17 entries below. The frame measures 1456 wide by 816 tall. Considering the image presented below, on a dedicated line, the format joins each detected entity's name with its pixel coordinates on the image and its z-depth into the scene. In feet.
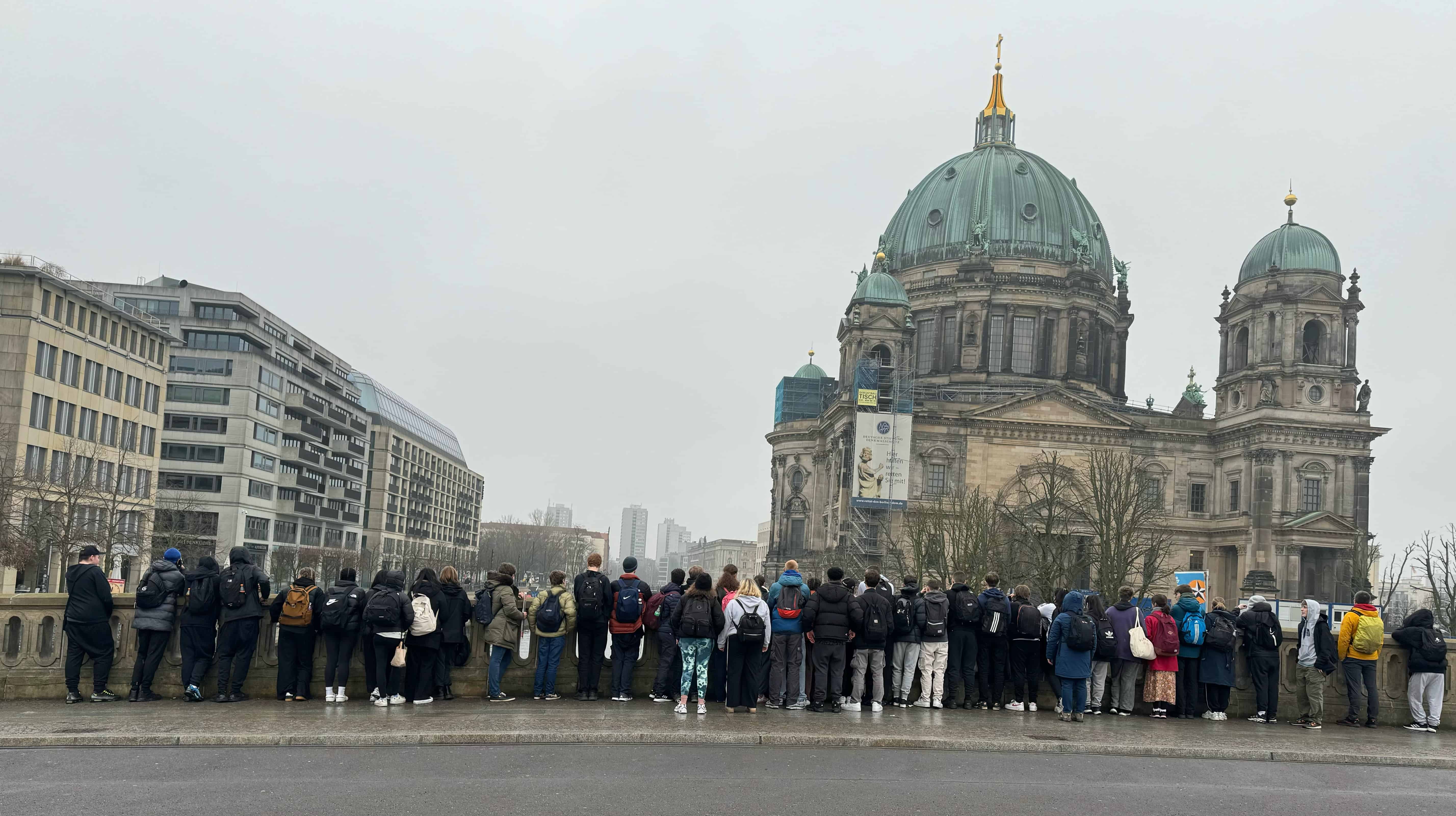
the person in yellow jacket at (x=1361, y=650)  53.31
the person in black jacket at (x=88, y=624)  48.32
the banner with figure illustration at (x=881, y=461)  246.06
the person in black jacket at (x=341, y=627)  48.83
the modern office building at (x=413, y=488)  407.85
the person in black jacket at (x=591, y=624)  50.96
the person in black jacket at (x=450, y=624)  49.73
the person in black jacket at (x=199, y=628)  49.06
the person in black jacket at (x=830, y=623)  51.03
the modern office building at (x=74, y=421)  167.73
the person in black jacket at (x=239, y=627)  49.14
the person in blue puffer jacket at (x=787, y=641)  51.39
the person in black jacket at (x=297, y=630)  49.11
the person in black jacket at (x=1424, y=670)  53.88
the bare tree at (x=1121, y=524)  135.85
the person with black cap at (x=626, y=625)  51.49
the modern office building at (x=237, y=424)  266.16
